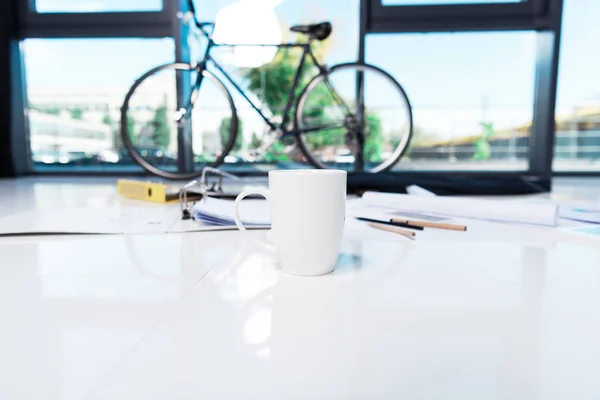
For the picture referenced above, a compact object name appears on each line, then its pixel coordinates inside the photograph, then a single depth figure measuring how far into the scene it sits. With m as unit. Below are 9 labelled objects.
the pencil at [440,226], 0.72
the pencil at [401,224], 0.72
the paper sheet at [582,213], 0.77
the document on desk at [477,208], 0.74
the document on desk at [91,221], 0.69
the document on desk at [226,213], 0.69
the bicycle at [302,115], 1.85
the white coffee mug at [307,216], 0.41
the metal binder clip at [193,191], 0.82
